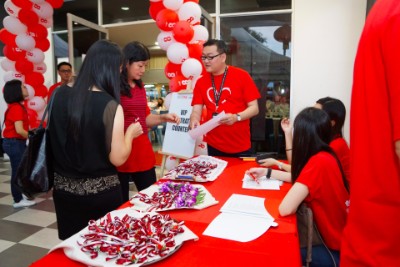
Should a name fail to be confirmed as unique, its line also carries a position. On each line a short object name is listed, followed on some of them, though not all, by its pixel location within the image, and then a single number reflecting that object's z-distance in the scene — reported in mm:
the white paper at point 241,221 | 1027
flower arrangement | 1278
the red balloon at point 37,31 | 4270
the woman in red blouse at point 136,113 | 1878
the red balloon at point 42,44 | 4398
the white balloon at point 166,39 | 3666
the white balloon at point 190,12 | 3459
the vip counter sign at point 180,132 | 3447
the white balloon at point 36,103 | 4297
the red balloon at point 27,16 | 4094
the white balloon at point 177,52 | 3541
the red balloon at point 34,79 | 4340
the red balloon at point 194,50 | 3615
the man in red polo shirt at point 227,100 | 2377
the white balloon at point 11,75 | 4250
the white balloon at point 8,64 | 4309
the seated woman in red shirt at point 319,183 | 1281
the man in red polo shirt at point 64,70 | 4004
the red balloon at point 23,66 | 4249
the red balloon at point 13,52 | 4234
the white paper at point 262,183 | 1577
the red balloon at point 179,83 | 3721
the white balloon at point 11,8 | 4086
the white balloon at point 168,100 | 3753
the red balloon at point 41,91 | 4406
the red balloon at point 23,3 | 4039
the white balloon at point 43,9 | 4198
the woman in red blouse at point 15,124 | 3178
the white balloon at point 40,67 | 4472
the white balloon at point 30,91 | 4232
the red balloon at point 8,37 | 4203
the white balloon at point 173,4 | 3492
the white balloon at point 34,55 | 4328
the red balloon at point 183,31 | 3453
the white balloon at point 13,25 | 4094
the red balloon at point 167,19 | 3555
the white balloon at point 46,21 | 4362
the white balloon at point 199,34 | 3627
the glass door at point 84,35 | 4906
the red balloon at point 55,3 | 4356
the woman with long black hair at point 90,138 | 1268
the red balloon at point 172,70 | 3793
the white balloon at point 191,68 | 3514
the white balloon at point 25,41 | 4146
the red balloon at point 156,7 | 3818
